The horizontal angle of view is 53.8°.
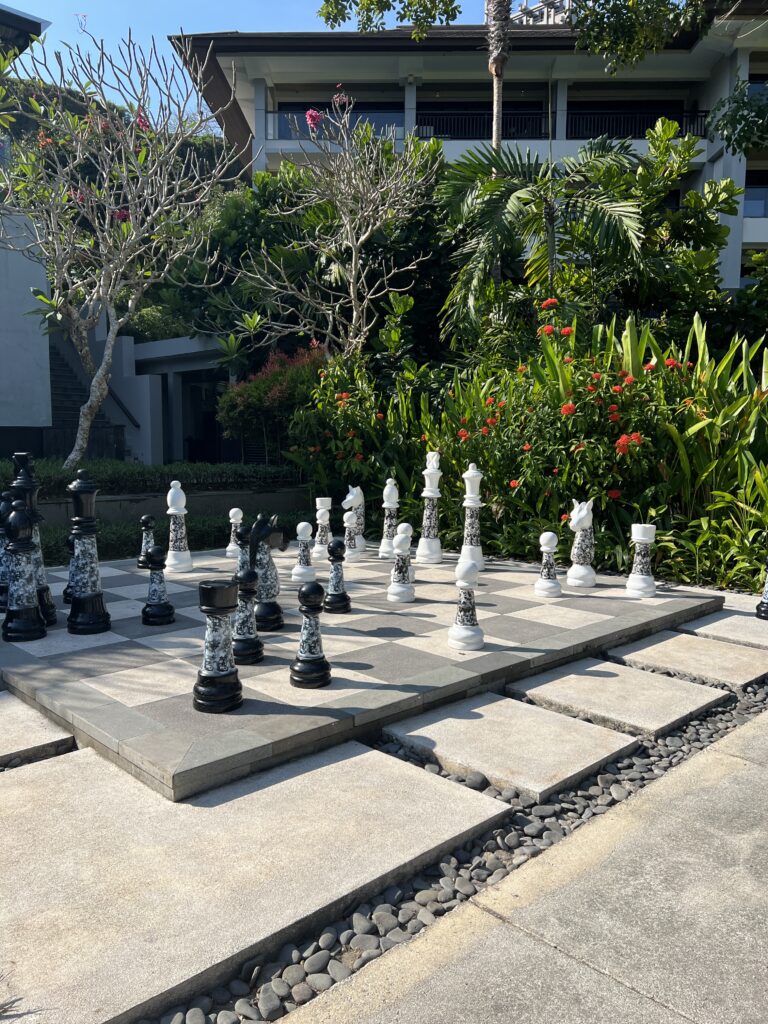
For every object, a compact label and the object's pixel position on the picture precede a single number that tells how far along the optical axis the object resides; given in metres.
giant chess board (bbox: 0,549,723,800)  2.84
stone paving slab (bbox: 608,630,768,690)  4.07
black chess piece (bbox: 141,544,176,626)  4.59
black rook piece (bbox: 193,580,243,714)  3.11
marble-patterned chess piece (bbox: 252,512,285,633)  4.34
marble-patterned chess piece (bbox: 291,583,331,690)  3.39
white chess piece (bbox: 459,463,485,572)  6.16
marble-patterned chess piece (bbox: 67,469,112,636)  4.35
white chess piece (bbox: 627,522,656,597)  5.55
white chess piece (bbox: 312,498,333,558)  6.70
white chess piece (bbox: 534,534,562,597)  5.45
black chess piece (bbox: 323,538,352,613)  4.86
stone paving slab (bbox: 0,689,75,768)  2.98
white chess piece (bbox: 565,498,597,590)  5.84
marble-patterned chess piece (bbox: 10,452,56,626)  4.44
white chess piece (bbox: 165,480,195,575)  6.30
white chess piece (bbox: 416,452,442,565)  6.64
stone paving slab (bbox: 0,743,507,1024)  1.76
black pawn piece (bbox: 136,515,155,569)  5.46
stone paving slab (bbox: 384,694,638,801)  2.83
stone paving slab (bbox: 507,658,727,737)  3.41
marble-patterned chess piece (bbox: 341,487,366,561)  7.06
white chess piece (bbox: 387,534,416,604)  5.19
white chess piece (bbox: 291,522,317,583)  5.67
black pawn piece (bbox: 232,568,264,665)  3.79
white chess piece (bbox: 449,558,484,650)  4.03
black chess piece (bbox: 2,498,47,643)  4.13
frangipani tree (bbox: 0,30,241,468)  8.93
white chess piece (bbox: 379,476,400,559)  6.69
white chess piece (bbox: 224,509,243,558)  6.06
